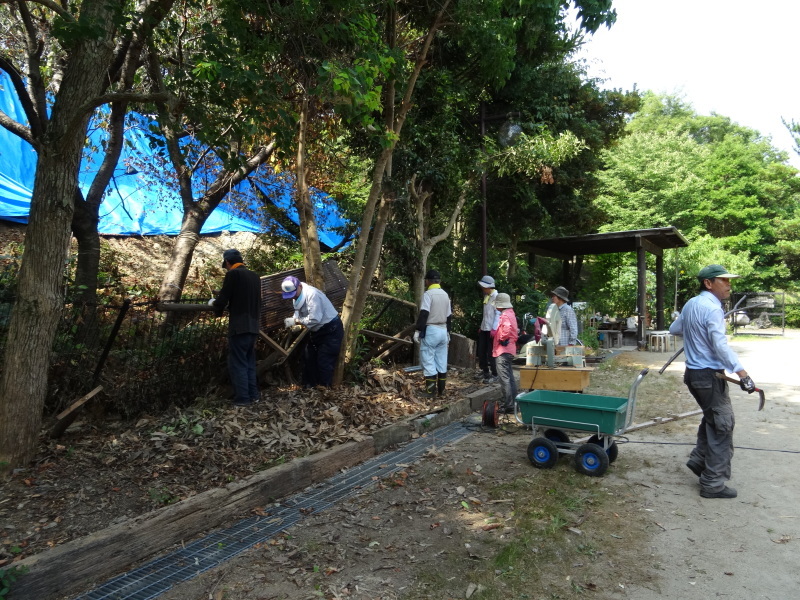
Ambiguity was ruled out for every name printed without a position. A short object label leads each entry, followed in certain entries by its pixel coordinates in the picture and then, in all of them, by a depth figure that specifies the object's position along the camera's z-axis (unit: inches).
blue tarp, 457.7
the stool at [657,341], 670.5
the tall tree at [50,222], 180.2
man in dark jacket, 259.8
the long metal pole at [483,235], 496.4
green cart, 215.9
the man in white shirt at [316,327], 290.5
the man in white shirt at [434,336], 339.3
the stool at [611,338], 711.7
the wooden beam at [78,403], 207.6
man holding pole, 201.6
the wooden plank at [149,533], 138.5
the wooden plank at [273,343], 279.8
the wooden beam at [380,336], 355.2
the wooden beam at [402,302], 367.4
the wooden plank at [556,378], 282.4
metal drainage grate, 144.8
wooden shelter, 657.0
